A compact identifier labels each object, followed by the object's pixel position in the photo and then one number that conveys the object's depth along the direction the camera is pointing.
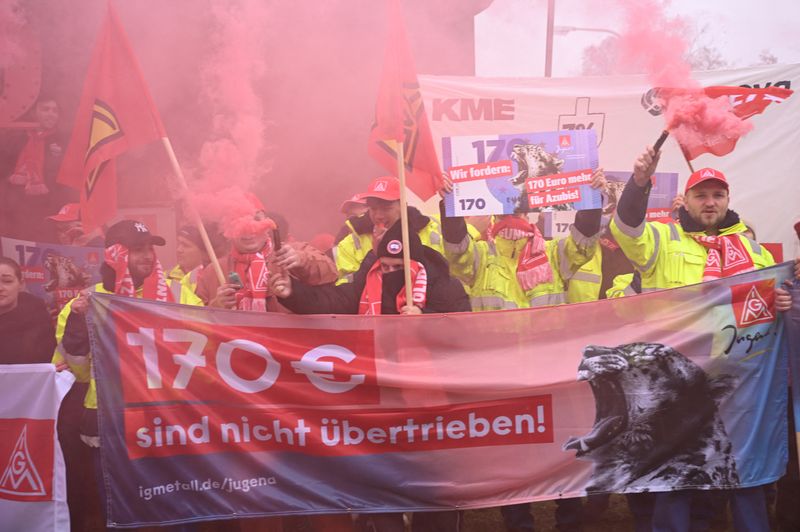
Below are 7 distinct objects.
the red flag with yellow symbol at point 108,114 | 3.63
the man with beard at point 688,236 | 3.74
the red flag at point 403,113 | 3.82
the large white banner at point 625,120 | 6.48
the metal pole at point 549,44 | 11.01
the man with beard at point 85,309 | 3.82
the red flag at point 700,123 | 3.49
